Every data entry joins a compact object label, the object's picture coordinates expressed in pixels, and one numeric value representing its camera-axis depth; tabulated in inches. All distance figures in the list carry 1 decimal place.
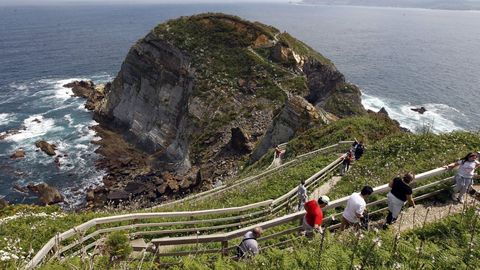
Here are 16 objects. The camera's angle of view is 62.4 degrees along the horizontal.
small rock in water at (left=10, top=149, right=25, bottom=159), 2087.8
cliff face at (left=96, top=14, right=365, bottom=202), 1888.5
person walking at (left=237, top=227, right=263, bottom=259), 333.5
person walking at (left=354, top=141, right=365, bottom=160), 830.5
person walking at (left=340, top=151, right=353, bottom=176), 788.0
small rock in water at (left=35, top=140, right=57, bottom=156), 2135.8
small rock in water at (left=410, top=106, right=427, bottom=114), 2761.8
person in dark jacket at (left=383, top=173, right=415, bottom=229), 411.2
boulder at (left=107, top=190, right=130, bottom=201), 1674.2
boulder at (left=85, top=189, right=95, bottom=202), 1705.2
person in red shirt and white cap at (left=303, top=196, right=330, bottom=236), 380.2
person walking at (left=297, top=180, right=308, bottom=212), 596.7
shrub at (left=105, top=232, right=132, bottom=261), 325.1
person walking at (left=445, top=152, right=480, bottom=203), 449.4
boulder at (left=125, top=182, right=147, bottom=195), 1723.4
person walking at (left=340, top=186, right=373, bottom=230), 383.2
